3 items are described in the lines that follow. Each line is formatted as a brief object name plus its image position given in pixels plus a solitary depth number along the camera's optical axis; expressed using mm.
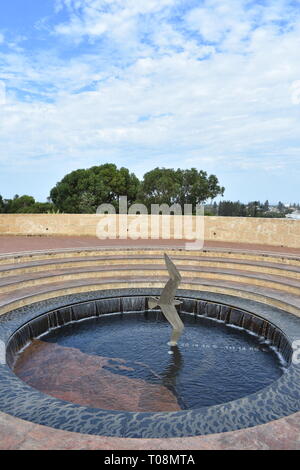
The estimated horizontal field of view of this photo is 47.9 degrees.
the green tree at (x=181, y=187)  26922
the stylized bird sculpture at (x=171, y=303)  6190
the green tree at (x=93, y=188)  27703
